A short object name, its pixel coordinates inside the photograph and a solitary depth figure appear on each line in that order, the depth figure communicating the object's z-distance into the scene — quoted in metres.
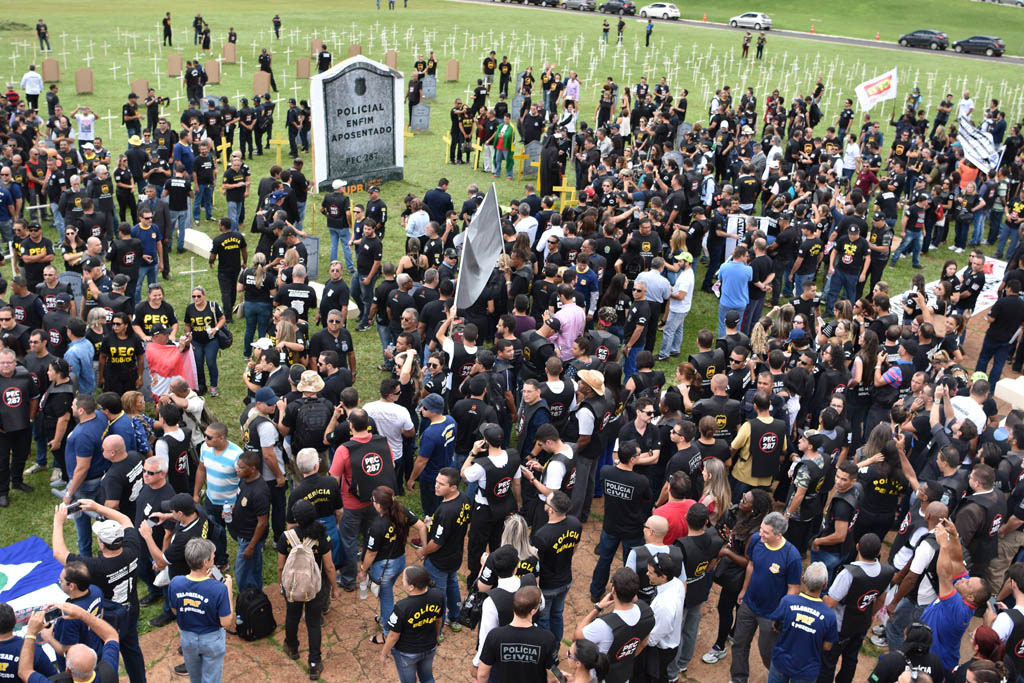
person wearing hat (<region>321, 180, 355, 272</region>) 16.17
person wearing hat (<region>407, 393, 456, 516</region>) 9.22
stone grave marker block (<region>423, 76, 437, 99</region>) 33.75
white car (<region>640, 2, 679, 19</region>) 56.84
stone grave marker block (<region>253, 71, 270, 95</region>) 31.88
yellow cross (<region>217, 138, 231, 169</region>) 21.97
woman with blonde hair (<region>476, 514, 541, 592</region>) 7.36
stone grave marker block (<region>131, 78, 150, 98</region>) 32.06
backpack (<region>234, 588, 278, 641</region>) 8.27
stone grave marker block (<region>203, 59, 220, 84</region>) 34.47
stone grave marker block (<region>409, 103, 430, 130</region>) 28.81
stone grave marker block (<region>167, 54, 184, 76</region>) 35.06
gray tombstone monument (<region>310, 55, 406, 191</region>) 21.00
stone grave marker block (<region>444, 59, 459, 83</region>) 37.31
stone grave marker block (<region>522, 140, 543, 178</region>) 24.39
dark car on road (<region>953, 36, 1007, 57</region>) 50.69
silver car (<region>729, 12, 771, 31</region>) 56.03
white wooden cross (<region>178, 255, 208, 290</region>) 16.16
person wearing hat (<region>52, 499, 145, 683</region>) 7.06
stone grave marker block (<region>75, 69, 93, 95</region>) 31.44
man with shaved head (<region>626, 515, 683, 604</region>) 7.18
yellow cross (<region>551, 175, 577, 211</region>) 19.98
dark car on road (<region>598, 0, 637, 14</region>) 55.96
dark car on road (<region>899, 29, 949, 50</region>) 52.09
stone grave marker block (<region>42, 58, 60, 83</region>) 32.66
